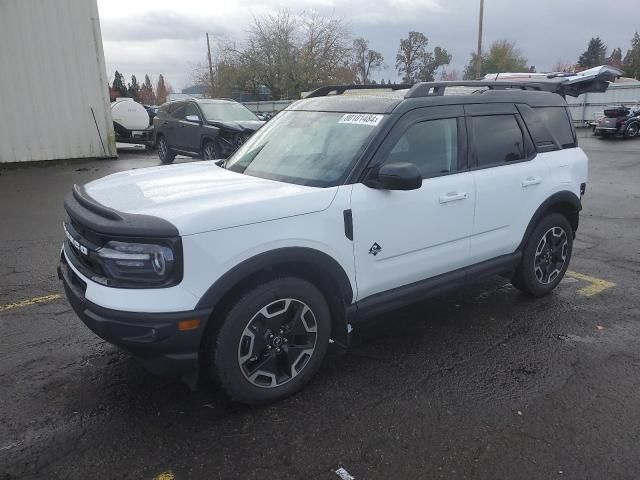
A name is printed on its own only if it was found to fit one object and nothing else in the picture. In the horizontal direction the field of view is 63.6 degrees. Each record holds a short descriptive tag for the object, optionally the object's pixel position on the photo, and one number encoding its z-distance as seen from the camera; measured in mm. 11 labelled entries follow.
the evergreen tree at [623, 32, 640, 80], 59838
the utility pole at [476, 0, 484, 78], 34000
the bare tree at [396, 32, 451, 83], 70500
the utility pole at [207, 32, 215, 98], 42719
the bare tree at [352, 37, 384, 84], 60656
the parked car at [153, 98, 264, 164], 11820
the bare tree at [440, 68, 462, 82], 66125
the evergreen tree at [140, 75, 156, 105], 91500
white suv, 2623
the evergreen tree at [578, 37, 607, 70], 82725
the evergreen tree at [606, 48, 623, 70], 80094
